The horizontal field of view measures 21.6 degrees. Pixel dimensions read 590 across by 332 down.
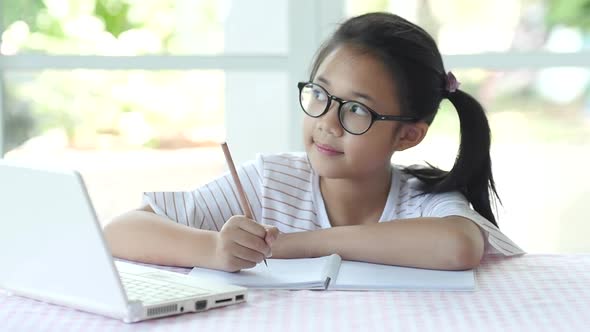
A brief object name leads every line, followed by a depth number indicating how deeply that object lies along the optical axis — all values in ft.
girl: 6.35
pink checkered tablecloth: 5.35
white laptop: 5.28
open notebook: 5.92
